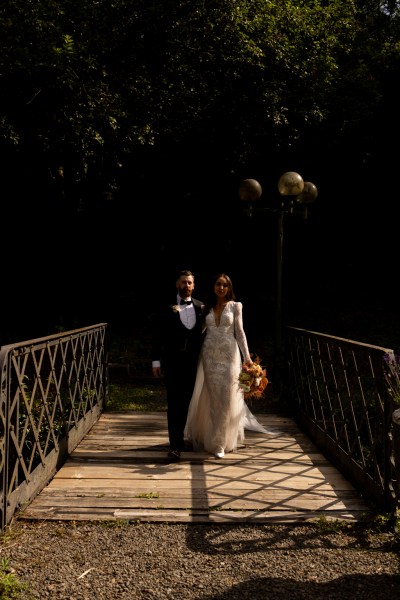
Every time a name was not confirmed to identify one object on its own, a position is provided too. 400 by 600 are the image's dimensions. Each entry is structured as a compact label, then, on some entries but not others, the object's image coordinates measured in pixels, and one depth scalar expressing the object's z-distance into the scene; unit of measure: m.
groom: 5.63
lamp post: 9.45
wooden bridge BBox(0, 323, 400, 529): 4.05
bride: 5.86
